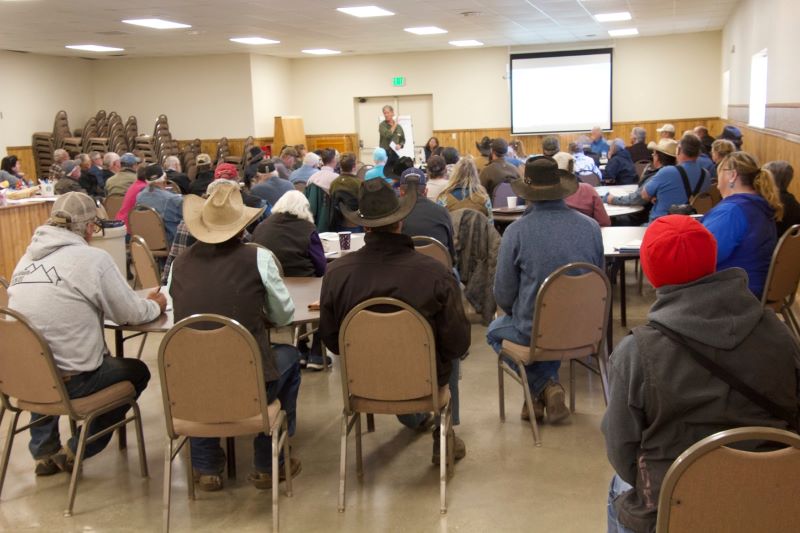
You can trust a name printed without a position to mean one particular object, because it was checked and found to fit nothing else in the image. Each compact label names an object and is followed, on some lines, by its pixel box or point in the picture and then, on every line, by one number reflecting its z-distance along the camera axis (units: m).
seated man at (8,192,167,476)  3.24
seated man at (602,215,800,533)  1.79
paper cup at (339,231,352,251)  5.06
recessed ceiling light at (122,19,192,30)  10.37
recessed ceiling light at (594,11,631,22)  12.05
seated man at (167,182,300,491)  3.18
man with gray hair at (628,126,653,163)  10.69
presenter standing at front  12.51
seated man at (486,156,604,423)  3.71
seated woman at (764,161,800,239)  4.72
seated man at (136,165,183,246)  7.23
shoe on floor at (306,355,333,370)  5.13
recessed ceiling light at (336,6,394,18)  9.99
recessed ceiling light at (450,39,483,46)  15.16
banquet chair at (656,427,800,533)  1.67
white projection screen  16.33
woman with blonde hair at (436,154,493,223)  5.59
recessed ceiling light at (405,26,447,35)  12.63
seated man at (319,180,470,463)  3.05
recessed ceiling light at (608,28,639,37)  14.72
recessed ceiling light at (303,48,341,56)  15.50
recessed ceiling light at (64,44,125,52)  13.18
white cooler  7.41
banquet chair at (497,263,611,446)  3.54
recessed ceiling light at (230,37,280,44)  13.05
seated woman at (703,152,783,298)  4.11
